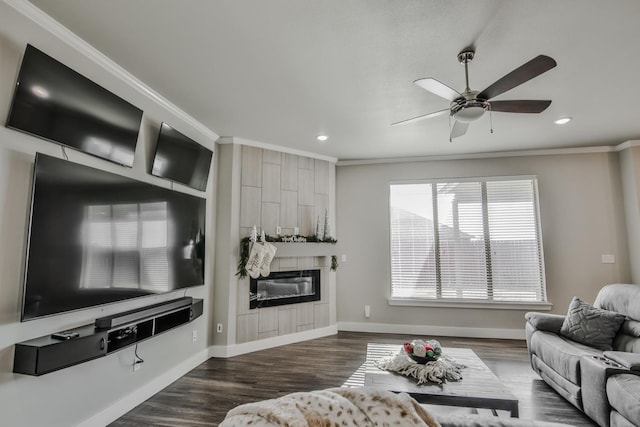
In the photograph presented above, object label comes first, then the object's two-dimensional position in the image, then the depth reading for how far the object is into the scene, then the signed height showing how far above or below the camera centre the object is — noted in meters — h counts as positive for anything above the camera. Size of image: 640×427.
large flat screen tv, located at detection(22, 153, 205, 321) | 1.92 +0.09
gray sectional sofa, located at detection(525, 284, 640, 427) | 2.13 -0.85
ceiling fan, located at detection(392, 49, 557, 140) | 1.93 +1.09
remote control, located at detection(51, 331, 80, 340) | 1.94 -0.51
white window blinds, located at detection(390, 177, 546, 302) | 4.73 +0.15
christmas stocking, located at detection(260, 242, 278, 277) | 4.16 -0.10
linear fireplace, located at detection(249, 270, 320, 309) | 4.31 -0.52
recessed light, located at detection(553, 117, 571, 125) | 3.63 +1.51
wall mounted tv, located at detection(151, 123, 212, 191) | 3.05 +0.97
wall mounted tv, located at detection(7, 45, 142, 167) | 1.86 +0.95
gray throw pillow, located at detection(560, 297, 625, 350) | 2.85 -0.69
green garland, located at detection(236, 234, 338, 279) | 4.14 +0.01
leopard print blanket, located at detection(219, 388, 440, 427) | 0.80 -0.43
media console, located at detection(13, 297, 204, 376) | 1.79 -0.57
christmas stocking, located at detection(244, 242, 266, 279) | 4.10 -0.11
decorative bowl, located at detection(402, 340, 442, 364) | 2.39 -0.76
